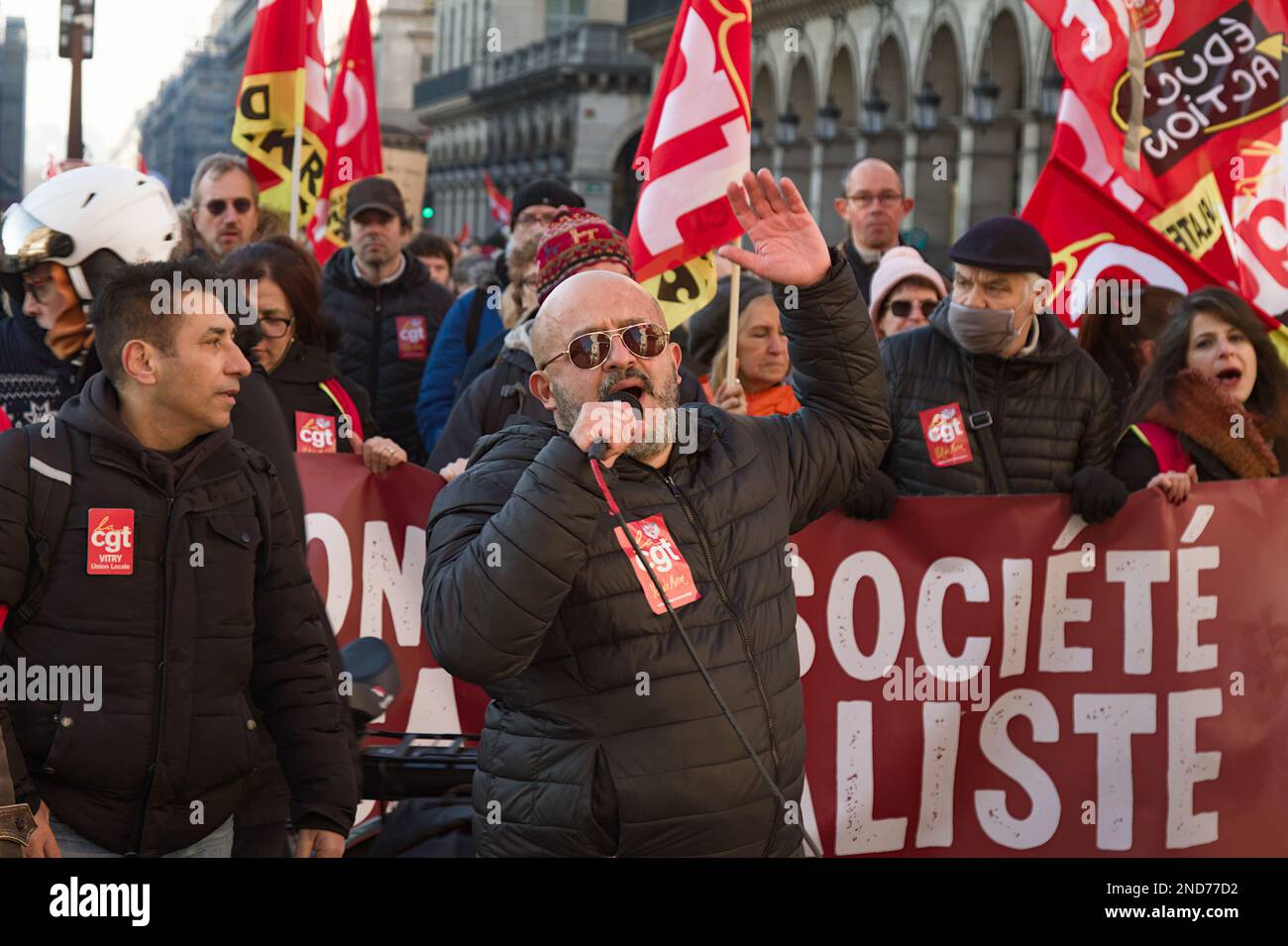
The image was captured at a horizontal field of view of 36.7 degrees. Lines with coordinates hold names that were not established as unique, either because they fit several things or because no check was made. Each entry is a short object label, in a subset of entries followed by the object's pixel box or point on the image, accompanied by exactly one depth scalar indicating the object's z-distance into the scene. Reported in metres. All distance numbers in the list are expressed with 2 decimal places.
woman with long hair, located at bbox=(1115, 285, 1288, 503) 6.19
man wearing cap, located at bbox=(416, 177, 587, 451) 8.09
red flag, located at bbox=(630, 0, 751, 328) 7.00
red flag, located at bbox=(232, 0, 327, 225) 10.20
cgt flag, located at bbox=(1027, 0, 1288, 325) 7.84
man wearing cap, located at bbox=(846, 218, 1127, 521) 6.02
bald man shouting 3.43
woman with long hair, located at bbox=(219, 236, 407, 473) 6.18
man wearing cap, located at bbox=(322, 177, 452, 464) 8.94
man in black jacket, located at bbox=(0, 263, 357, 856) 3.79
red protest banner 6.01
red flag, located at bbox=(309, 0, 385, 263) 11.55
